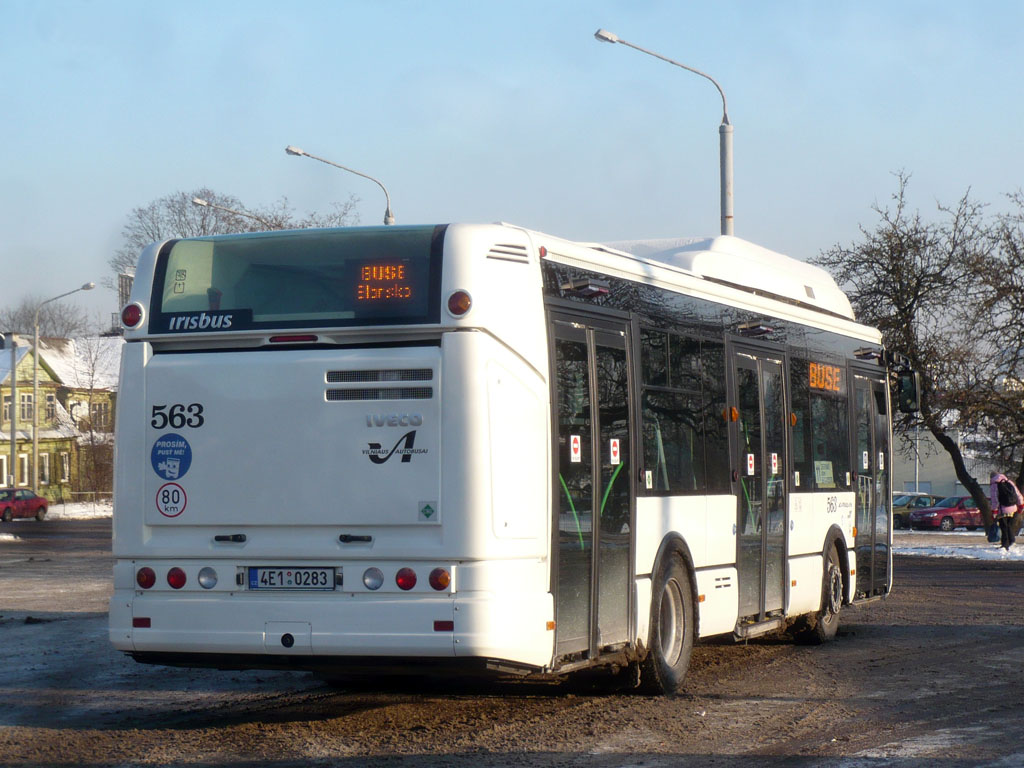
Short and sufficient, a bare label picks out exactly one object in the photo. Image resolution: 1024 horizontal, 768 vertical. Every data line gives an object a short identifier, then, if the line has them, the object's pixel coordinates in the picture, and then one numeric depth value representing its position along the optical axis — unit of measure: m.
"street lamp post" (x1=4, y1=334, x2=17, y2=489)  60.82
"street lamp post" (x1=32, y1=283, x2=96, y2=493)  57.41
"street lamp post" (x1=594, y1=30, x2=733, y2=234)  22.03
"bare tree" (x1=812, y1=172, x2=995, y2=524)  32.47
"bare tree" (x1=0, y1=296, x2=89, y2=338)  97.38
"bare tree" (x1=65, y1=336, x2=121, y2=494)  71.19
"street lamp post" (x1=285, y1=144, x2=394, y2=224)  30.14
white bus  8.07
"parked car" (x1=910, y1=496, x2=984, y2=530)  57.28
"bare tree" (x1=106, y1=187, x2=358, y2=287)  56.50
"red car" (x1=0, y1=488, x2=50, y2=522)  60.22
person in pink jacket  31.89
